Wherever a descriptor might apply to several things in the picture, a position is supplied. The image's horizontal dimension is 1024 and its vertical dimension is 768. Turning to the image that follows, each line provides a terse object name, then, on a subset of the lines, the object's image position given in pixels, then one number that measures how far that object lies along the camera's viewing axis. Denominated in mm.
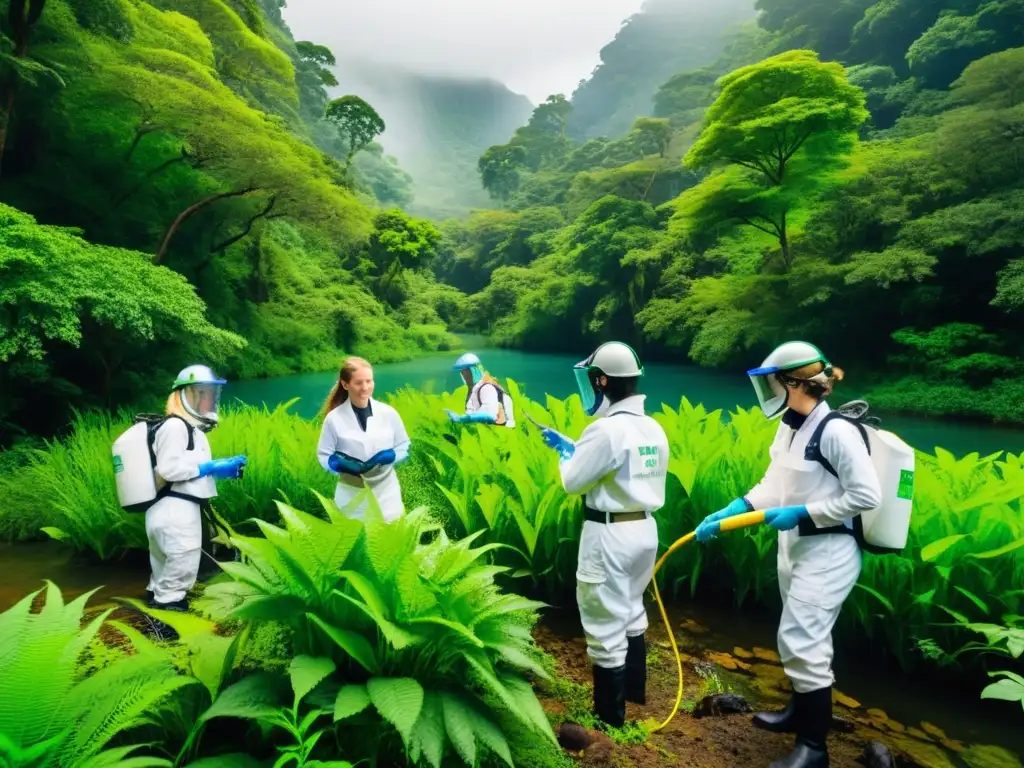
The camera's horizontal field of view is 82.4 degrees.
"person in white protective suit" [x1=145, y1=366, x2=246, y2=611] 3424
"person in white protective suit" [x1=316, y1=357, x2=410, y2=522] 3588
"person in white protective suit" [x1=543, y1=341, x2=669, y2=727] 2643
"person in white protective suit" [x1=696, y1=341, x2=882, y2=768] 2352
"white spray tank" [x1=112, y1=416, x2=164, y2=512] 3369
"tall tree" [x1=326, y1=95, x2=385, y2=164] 40719
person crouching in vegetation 6242
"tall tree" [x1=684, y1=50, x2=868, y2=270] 19141
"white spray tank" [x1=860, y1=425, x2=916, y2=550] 2398
